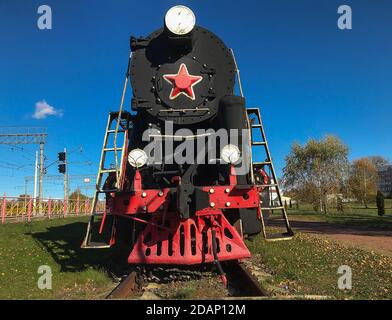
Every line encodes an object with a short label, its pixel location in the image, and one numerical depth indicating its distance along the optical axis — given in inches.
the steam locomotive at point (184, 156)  240.4
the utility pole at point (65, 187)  1673.2
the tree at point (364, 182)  1679.5
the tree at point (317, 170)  1480.1
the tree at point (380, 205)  1322.7
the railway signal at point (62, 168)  1167.6
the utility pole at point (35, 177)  1436.8
